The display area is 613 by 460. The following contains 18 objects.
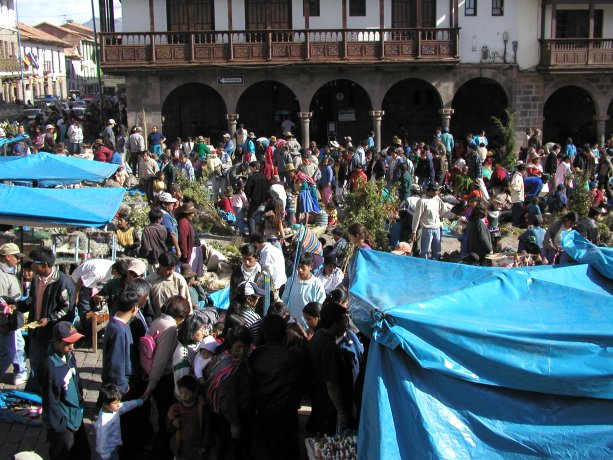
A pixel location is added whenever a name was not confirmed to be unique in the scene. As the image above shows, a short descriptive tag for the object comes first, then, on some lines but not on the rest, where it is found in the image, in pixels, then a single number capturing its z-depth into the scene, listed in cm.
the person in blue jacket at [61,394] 655
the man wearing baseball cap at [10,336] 873
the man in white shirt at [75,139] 2391
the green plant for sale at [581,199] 1538
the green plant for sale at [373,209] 1309
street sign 2564
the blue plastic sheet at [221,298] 1025
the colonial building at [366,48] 2505
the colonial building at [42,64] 6366
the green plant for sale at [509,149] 2270
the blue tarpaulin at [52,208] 931
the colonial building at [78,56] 8169
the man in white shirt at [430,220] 1259
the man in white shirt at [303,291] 831
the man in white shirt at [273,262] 954
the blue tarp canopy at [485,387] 553
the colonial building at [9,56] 5562
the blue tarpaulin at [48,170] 1302
